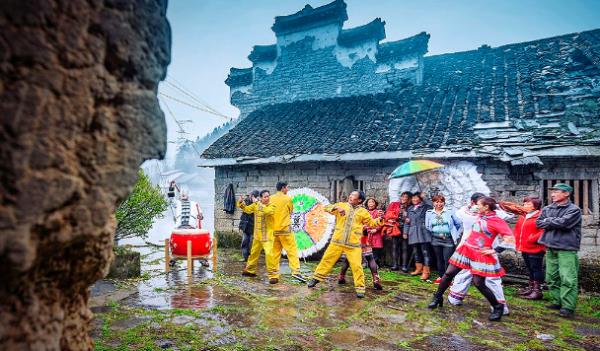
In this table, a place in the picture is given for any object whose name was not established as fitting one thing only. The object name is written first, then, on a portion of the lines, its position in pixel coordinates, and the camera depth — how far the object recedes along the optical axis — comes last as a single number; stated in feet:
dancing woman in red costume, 15.48
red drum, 22.29
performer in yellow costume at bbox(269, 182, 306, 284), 22.18
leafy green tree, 28.35
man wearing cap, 16.76
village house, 24.30
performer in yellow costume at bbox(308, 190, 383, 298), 19.44
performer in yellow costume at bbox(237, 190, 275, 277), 23.03
